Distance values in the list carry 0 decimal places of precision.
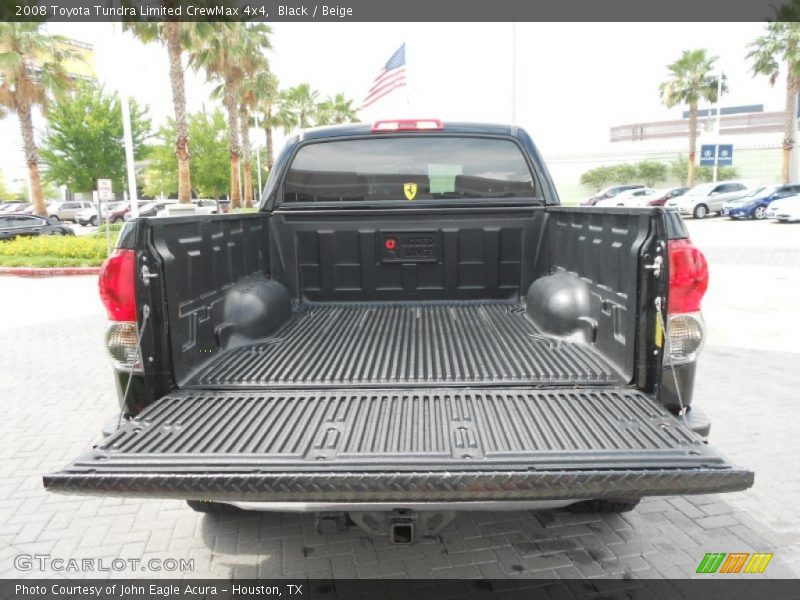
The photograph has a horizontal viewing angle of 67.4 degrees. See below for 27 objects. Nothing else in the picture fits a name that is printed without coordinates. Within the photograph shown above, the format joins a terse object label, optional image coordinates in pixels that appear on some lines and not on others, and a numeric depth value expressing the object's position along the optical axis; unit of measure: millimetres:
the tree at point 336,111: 51819
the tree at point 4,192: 65975
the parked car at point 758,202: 26484
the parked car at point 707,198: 29984
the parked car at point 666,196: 32988
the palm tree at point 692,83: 40219
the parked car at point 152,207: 37656
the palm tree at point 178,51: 21094
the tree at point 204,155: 43656
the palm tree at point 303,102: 49500
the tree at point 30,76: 24312
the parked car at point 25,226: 22859
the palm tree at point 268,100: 34250
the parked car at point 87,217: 39250
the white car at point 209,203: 44494
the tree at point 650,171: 51312
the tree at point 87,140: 37469
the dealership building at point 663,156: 48281
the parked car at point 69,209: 42188
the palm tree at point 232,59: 26344
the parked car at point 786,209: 23719
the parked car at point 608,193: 39475
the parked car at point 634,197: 35812
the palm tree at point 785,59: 32250
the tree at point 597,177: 52031
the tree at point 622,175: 51719
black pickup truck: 2088
